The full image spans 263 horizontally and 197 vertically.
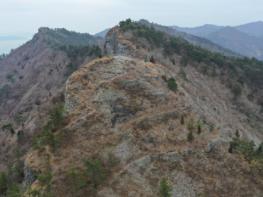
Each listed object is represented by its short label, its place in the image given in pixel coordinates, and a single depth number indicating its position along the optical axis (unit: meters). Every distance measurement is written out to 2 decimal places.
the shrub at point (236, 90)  121.56
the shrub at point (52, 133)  55.84
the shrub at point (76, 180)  49.43
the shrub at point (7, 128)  118.07
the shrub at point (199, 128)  58.11
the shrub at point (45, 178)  49.47
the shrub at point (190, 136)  56.91
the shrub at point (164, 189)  46.81
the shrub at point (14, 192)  47.97
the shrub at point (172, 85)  67.82
